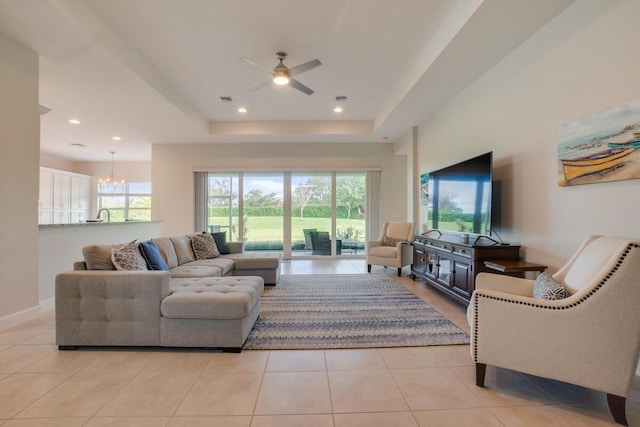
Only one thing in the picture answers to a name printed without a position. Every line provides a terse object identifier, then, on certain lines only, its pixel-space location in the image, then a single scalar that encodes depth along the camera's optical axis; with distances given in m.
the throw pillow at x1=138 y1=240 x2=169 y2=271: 2.91
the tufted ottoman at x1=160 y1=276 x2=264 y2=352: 2.31
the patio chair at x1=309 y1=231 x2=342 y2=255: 7.25
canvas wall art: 1.99
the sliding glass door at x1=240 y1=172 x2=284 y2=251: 7.20
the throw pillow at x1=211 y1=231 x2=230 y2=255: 4.87
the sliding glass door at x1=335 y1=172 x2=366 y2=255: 7.25
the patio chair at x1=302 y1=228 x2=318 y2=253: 7.25
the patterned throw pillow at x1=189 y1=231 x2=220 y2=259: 4.44
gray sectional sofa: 2.32
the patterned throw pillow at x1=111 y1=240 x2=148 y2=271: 2.58
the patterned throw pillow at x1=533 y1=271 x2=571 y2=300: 1.79
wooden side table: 2.61
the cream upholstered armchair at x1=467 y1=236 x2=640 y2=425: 1.54
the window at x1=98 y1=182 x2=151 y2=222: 9.26
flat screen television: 3.20
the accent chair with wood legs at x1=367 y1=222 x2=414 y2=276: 5.17
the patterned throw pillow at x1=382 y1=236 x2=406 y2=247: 5.54
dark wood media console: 3.04
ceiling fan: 3.28
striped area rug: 2.55
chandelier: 9.27
